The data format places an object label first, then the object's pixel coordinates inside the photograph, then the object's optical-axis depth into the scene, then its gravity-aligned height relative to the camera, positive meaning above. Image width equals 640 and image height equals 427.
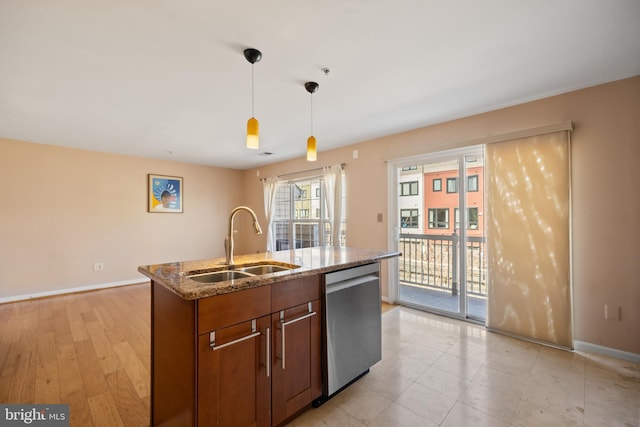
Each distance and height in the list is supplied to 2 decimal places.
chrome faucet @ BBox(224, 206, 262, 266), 1.89 -0.18
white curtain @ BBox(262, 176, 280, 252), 5.69 +0.22
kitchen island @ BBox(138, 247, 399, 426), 1.24 -0.67
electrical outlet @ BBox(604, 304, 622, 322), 2.32 -0.84
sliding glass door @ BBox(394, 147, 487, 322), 3.24 -0.25
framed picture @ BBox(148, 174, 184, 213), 5.16 +0.41
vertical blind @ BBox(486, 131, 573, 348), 2.53 -0.24
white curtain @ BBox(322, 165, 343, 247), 4.39 +0.30
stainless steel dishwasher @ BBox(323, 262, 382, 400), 1.79 -0.78
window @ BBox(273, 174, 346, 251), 4.89 -0.03
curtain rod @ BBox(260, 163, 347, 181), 4.38 +0.79
